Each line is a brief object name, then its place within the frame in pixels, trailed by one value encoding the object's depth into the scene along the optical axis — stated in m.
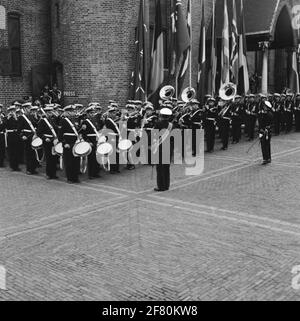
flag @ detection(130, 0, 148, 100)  17.88
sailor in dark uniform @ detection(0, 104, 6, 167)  14.11
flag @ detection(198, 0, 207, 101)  18.67
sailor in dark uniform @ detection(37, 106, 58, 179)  12.23
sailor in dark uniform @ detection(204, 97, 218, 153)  16.19
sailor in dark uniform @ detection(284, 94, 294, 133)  21.23
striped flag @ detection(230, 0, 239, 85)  19.33
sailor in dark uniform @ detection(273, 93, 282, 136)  20.58
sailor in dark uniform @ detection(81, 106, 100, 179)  12.00
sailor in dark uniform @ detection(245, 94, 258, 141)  19.06
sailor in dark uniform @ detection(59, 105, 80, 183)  11.63
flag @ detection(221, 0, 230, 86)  19.09
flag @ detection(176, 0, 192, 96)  17.70
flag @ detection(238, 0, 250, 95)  19.45
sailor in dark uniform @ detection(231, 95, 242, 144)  18.15
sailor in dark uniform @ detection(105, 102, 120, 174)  12.74
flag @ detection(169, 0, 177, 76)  17.94
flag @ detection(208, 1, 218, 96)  19.23
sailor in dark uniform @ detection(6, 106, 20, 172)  13.59
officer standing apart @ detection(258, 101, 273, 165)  13.63
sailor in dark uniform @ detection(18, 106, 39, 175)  12.97
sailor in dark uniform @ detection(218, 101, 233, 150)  16.88
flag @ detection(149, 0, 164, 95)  17.70
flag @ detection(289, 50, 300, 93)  23.48
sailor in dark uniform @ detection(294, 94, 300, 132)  21.70
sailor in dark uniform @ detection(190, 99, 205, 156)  15.22
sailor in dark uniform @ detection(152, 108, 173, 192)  10.71
